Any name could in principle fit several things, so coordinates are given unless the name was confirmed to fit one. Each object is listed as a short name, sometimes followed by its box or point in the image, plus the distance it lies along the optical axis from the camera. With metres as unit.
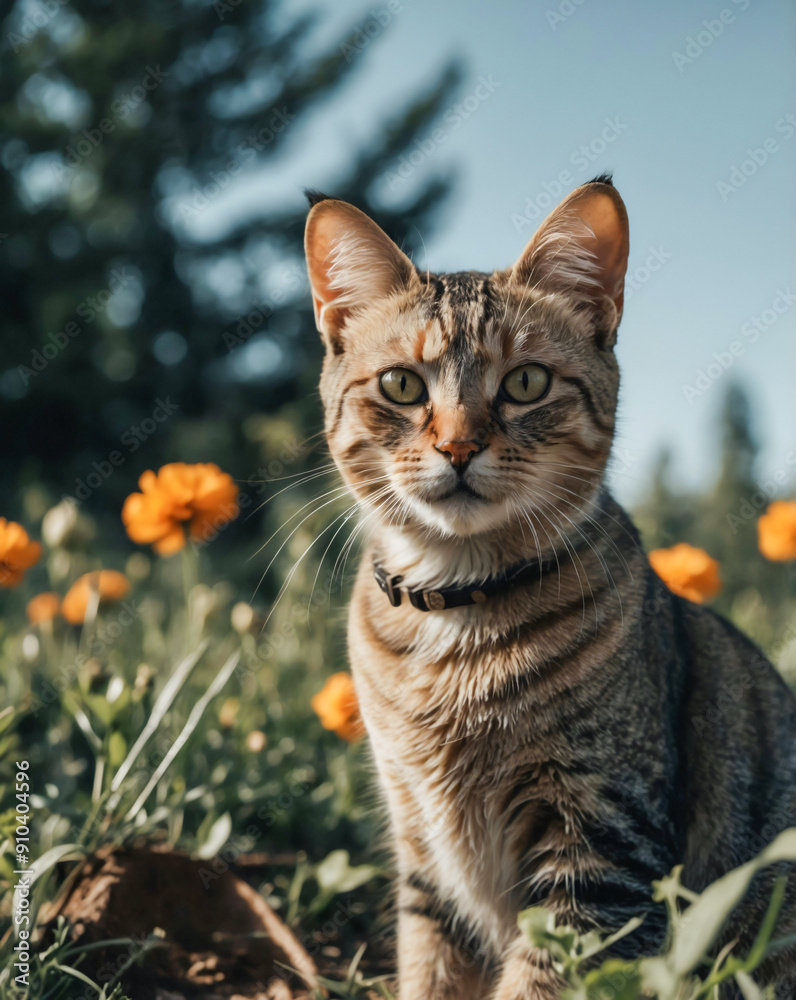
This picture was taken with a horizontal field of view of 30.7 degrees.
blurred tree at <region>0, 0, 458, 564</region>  4.38
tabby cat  0.53
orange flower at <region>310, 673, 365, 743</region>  0.65
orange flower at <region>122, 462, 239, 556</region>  0.63
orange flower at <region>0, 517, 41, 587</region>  0.60
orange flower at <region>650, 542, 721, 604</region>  0.72
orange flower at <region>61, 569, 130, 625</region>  0.70
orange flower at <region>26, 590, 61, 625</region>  0.72
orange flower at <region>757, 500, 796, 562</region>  0.77
